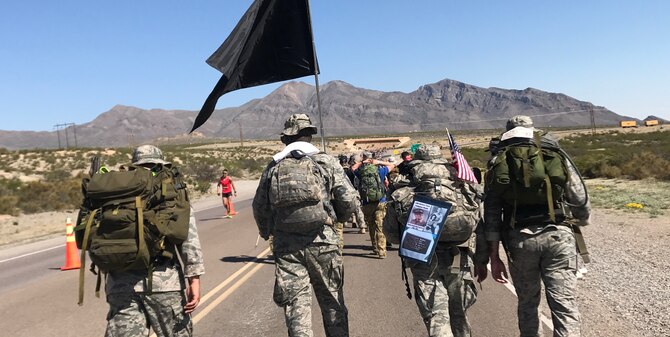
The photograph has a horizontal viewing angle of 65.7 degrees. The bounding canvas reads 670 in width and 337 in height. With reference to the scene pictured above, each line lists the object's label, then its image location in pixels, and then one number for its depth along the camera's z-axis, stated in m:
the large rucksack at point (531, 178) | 3.87
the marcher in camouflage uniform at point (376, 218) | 10.06
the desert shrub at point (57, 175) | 44.46
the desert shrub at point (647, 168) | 24.84
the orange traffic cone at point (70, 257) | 10.96
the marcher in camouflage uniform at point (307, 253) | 4.16
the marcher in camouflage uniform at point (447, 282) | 4.01
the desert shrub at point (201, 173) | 50.43
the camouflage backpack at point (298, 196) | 4.11
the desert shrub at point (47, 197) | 26.70
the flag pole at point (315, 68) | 5.96
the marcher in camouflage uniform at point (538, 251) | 3.91
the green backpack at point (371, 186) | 10.34
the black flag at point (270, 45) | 6.72
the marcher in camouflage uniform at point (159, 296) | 3.49
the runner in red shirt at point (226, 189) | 19.52
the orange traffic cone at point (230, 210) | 20.21
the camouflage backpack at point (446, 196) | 4.05
